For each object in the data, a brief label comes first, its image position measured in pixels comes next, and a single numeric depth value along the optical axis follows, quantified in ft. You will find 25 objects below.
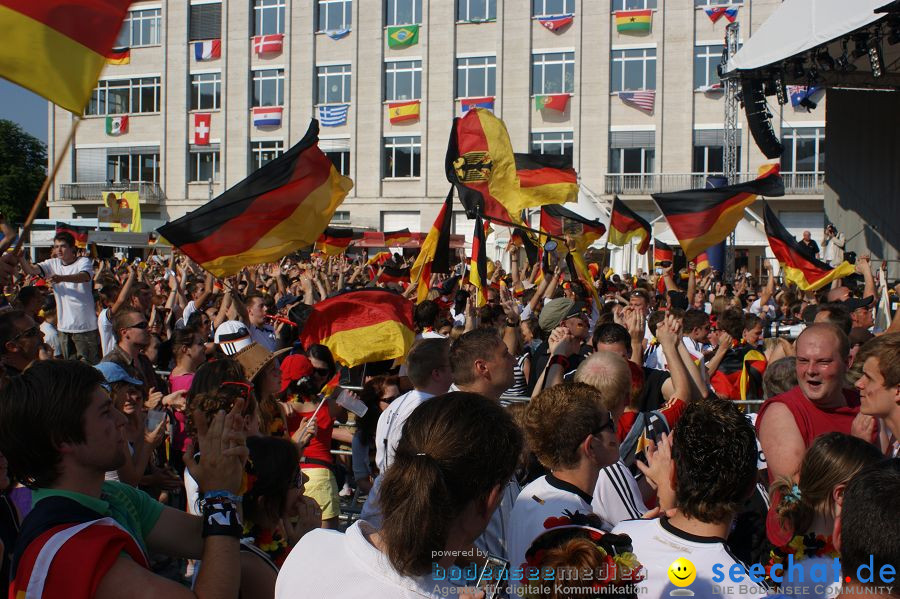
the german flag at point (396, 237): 82.79
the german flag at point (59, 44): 13.76
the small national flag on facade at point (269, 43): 153.28
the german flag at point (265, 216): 21.74
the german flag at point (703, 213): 38.37
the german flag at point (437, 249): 32.81
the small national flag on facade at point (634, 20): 136.98
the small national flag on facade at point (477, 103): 142.54
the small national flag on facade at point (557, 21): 140.26
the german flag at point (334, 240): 49.83
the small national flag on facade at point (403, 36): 146.00
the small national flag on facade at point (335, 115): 150.82
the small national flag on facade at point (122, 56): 157.31
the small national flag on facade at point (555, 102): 140.15
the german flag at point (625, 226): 48.17
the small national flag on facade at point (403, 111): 146.00
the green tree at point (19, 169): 210.79
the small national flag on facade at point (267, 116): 153.69
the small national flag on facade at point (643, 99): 137.80
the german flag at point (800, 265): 38.82
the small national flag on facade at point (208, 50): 157.38
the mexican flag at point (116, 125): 164.66
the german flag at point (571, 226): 45.98
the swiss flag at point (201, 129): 158.30
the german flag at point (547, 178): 39.24
